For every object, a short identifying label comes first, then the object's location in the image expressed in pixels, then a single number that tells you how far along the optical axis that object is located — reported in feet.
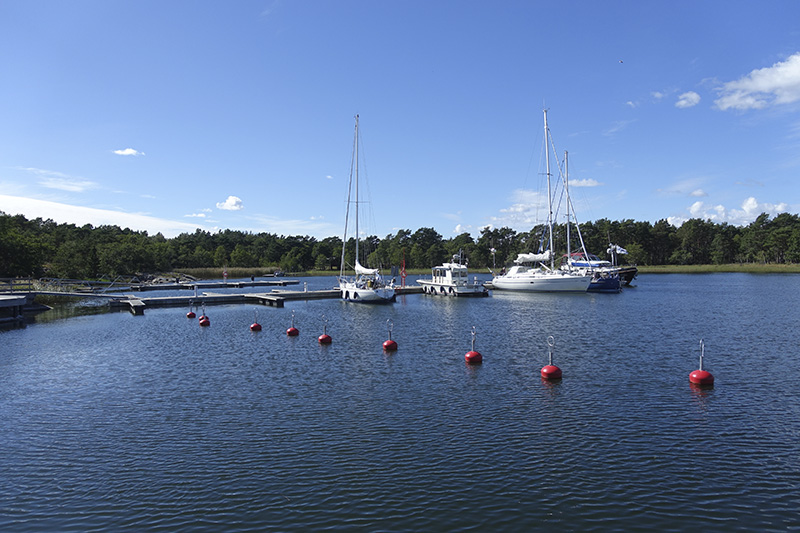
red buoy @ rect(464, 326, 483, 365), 98.02
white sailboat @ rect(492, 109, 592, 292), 277.85
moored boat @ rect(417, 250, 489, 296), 269.85
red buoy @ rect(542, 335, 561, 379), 83.51
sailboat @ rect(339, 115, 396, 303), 223.10
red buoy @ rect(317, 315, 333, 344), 124.67
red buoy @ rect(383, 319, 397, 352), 113.07
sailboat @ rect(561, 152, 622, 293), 277.03
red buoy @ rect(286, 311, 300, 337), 137.80
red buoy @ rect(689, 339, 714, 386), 77.92
